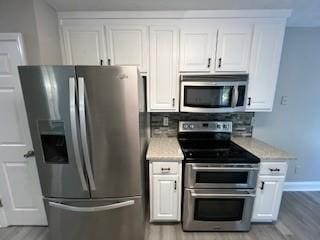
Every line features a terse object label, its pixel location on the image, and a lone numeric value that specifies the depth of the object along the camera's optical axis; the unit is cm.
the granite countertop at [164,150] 179
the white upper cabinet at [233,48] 189
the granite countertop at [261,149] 179
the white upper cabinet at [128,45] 189
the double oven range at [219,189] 175
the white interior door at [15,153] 160
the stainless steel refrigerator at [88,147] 128
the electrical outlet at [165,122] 243
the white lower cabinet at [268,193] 181
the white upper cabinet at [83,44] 188
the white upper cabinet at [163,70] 191
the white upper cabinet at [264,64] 188
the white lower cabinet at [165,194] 183
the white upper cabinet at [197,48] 190
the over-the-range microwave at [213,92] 193
